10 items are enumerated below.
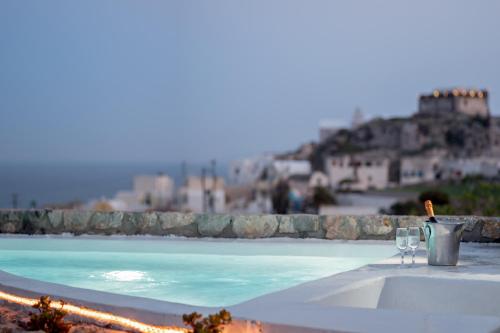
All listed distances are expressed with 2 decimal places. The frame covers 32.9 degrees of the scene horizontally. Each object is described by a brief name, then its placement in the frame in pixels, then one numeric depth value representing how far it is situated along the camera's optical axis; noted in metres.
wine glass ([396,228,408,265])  4.80
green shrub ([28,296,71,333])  3.50
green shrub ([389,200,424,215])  49.05
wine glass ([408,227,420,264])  4.81
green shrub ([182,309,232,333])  3.03
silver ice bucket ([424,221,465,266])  4.76
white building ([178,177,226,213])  53.31
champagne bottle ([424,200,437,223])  4.90
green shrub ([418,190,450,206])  48.84
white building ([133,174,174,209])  54.09
